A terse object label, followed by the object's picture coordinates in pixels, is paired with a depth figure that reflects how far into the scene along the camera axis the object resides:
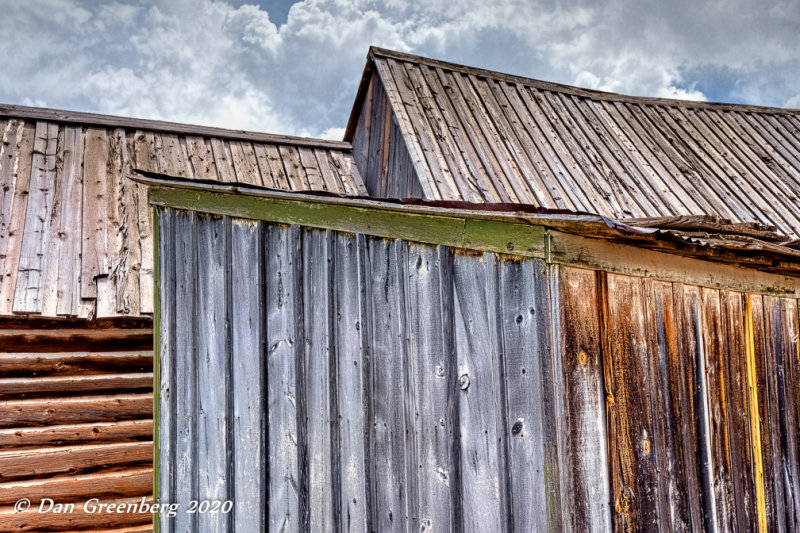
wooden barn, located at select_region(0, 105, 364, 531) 5.66
